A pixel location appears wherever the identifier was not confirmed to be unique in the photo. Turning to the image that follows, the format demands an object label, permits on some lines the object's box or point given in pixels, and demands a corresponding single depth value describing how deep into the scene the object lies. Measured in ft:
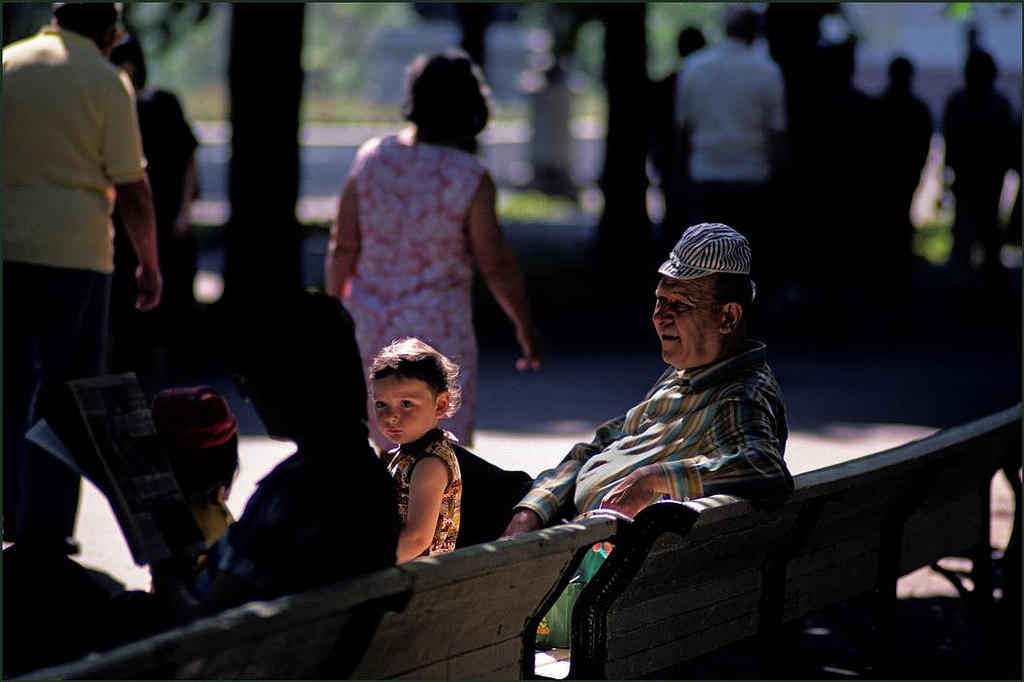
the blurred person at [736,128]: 62.03
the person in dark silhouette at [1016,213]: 97.35
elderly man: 26.43
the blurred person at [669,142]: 69.56
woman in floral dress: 38.81
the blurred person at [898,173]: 92.22
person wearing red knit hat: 24.20
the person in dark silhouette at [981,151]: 96.53
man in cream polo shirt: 38.73
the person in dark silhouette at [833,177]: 86.58
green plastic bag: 26.59
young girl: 25.86
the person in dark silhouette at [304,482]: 19.54
